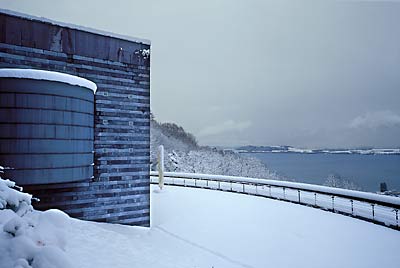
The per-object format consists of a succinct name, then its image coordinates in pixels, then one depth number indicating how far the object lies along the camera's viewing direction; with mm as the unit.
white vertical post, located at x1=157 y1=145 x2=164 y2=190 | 14181
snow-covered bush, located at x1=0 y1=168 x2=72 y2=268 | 2389
